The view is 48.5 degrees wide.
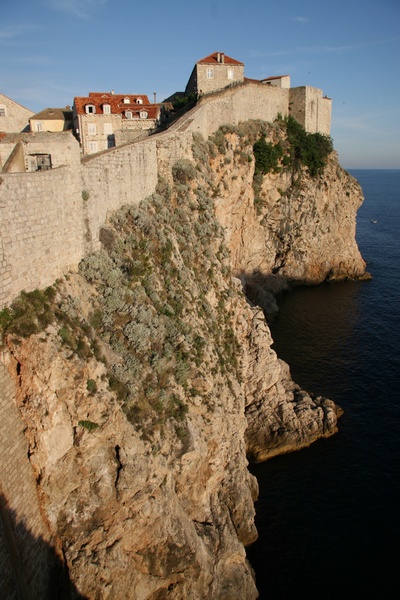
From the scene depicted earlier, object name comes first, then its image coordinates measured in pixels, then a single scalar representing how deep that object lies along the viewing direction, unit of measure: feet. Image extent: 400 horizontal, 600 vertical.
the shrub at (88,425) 46.78
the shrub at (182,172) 88.53
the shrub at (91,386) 48.03
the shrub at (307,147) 167.96
